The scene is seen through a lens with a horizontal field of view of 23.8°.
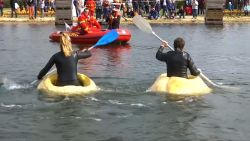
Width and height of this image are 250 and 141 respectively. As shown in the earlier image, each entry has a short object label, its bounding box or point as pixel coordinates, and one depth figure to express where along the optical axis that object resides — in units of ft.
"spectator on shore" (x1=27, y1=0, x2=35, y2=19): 124.98
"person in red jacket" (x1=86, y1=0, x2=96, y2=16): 86.08
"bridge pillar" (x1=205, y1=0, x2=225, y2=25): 121.60
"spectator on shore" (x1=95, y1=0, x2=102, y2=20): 122.62
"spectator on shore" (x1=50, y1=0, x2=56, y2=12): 135.23
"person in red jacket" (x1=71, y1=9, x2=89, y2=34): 82.07
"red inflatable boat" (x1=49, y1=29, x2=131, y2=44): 80.74
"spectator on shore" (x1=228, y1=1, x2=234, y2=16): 140.64
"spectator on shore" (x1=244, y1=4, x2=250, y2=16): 138.62
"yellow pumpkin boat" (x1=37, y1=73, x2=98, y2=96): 41.11
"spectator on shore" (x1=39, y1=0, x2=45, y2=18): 129.49
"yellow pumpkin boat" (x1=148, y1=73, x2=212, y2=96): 41.75
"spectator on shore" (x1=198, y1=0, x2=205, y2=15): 136.87
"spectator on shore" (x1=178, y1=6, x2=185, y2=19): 131.54
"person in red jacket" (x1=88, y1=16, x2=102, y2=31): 83.61
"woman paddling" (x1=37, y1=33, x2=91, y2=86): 41.08
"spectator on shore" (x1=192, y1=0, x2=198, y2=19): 129.49
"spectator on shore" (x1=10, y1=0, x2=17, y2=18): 125.08
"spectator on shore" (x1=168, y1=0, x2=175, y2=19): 128.77
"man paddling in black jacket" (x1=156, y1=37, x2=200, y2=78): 41.81
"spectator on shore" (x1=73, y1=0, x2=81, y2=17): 119.65
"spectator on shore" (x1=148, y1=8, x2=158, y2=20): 127.65
